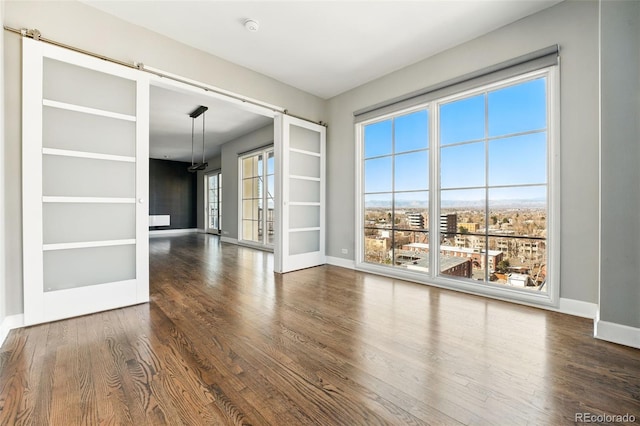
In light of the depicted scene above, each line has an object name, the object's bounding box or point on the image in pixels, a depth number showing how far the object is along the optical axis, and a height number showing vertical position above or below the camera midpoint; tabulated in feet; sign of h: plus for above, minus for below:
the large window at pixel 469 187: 8.89 +1.01
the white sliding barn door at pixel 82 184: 7.17 +0.86
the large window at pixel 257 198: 21.39 +1.28
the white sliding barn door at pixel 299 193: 13.41 +1.04
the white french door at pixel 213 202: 32.40 +1.33
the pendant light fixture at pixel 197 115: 17.20 +6.73
